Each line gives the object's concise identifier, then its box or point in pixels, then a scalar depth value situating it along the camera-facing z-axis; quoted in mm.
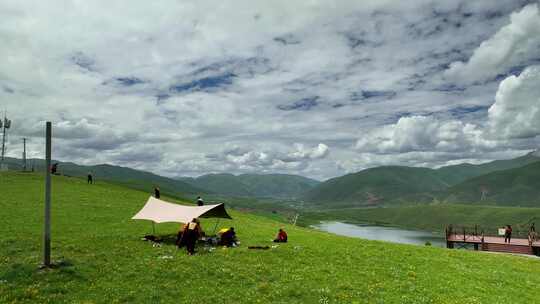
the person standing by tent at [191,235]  30297
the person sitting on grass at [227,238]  34656
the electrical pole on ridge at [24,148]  123788
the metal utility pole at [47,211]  23203
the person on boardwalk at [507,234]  64688
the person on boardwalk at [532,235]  60603
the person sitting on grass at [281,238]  39094
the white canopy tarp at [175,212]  36781
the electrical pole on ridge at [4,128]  102938
